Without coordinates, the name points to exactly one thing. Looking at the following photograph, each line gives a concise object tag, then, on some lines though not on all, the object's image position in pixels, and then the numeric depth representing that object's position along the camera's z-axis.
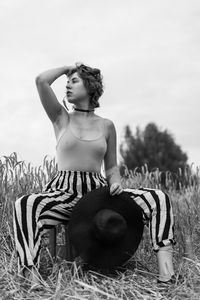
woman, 2.98
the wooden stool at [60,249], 3.39
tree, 19.89
